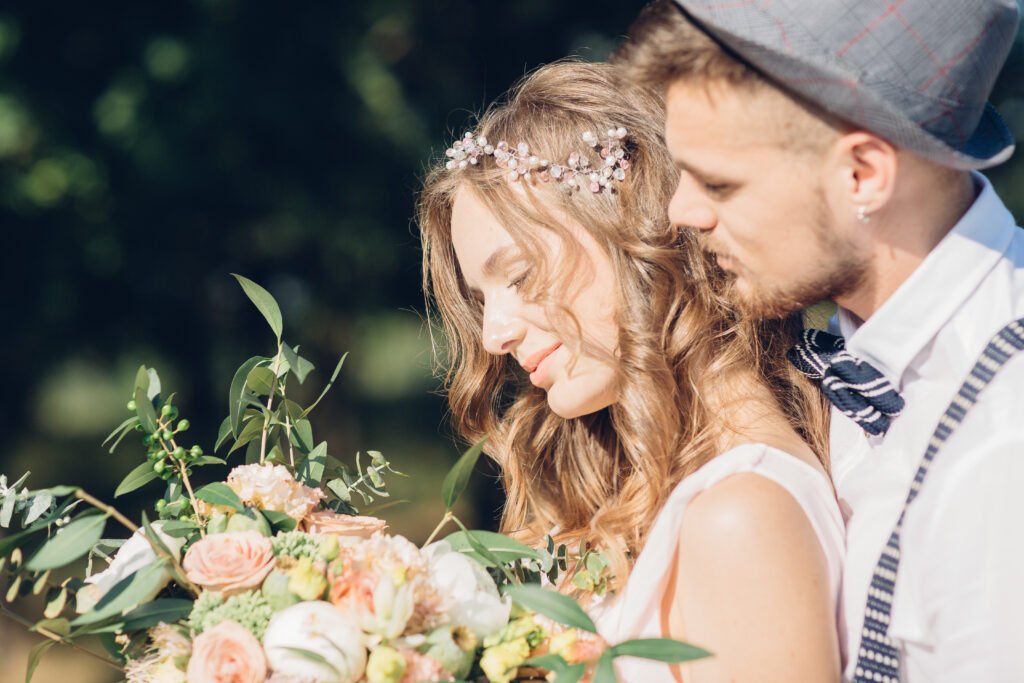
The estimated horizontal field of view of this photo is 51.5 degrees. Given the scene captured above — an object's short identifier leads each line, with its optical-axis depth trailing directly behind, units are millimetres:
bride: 1827
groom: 1517
